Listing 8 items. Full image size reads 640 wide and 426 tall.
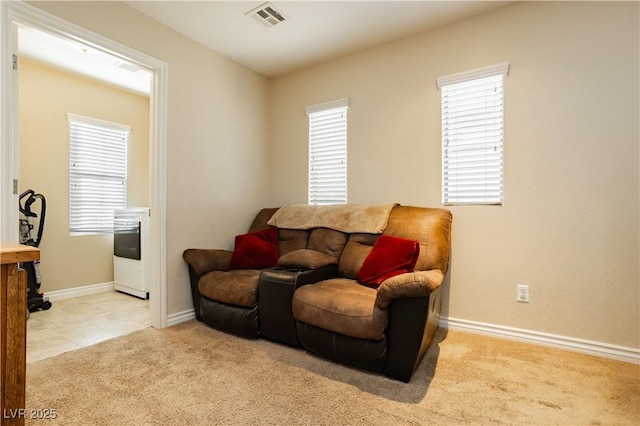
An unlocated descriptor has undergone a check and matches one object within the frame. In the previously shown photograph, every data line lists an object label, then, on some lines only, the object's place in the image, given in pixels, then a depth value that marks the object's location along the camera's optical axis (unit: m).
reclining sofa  1.90
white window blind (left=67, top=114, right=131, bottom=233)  3.96
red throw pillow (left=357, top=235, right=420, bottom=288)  2.38
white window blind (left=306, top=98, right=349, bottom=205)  3.47
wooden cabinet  1.06
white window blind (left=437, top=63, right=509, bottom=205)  2.65
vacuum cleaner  3.28
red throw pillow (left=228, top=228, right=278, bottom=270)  3.05
